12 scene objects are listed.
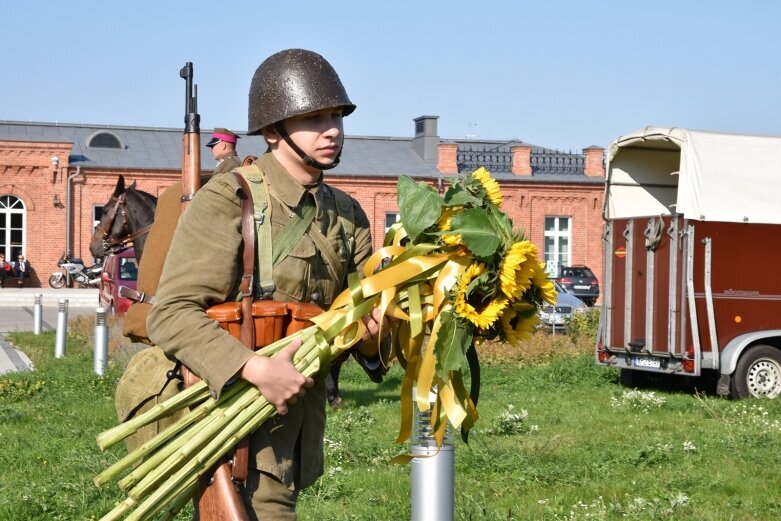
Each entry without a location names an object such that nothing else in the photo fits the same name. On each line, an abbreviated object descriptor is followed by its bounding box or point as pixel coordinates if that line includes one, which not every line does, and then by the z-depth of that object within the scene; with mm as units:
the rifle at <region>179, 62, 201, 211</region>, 5539
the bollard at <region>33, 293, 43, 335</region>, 23328
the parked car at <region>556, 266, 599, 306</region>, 43938
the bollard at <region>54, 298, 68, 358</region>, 18344
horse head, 10922
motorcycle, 44769
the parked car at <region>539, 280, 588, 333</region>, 22523
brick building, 48094
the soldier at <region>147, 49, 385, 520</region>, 3539
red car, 21855
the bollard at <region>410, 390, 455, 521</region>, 4340
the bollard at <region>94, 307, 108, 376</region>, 14961
